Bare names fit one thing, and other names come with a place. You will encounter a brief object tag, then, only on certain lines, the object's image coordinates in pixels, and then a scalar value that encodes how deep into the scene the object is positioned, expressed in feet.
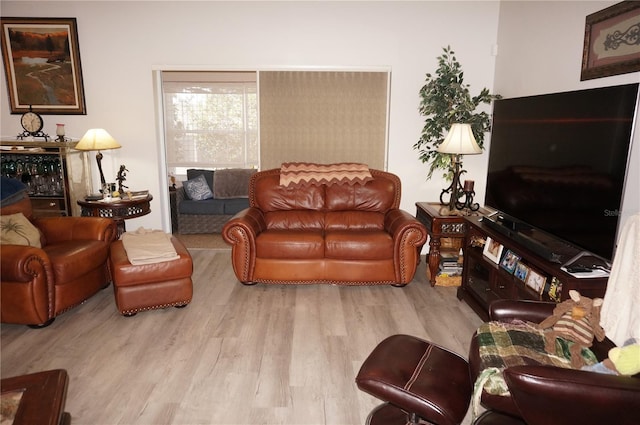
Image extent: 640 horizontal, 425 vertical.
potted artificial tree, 13.48
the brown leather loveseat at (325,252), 11.98
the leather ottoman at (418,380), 5.44
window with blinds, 21.84
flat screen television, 6.84
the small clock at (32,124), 14.92
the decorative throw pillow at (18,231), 10.12
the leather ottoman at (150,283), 10.11
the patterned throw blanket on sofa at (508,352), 5.63
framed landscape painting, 14.83
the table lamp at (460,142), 11.96
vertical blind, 15.39
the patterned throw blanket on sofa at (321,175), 13.85
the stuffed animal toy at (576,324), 6.28
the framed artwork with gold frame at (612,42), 7.95
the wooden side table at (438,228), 12.10
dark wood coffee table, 4.84
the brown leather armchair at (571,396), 4.50
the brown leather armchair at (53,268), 9.33
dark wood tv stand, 7.22
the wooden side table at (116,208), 13.30
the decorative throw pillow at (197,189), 18.72
